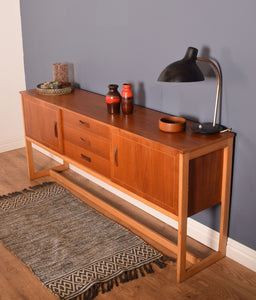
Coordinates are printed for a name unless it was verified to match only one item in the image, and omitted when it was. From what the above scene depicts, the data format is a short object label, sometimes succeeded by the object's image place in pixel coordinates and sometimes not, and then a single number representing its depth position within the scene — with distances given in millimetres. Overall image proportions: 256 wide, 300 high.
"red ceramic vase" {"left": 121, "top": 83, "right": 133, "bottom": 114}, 2684
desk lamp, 2150
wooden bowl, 2359
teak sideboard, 2256
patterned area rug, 2436
